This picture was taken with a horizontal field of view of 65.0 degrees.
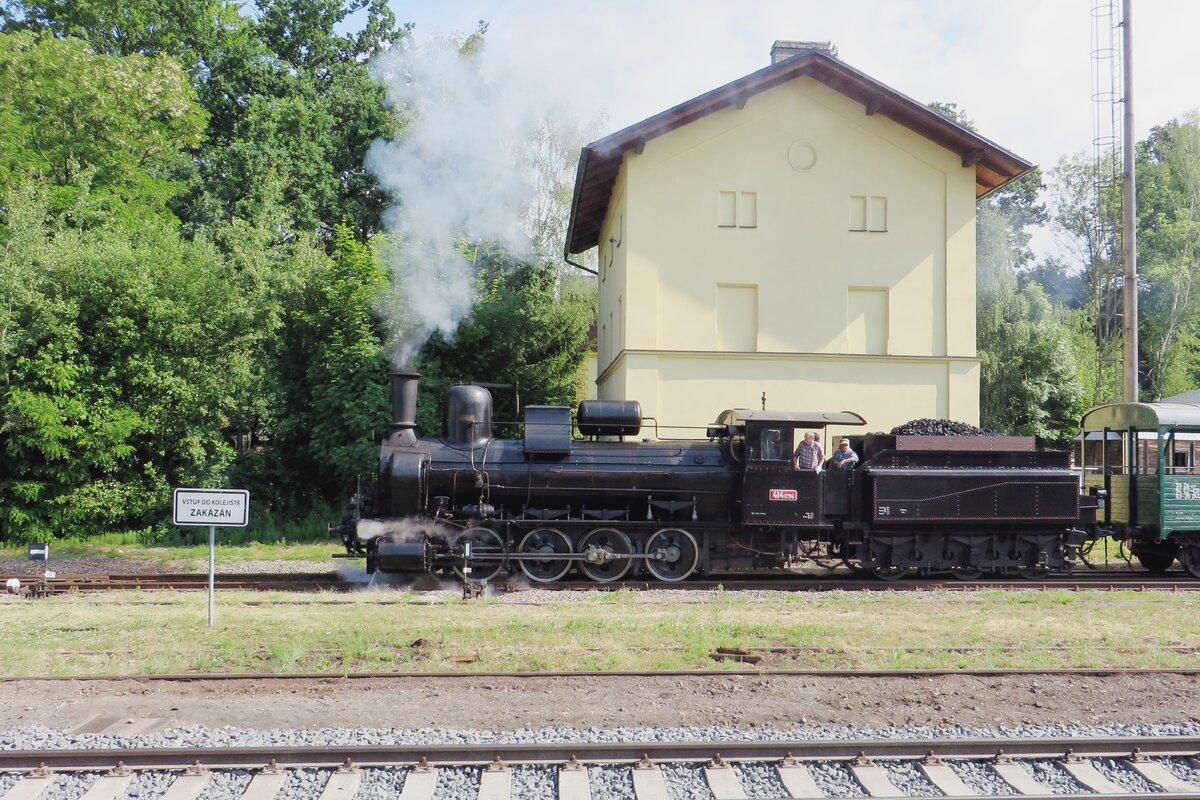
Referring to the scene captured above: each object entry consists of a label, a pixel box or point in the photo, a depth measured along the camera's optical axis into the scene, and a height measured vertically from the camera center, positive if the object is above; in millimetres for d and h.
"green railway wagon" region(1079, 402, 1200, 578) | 15094 -517
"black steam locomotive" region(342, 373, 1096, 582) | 13875 -923
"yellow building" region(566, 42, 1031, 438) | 20484 +4213
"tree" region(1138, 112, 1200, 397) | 37781 +7943
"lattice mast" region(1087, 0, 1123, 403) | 32031 +7016
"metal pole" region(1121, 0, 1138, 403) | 19016 +4283
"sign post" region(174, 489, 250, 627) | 10367 -859
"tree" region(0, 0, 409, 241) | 30109 +12140
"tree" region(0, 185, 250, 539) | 19391 +1171
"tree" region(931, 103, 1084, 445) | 28375 +2372
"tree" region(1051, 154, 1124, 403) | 36281 +9030
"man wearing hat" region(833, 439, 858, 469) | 14719 -235
